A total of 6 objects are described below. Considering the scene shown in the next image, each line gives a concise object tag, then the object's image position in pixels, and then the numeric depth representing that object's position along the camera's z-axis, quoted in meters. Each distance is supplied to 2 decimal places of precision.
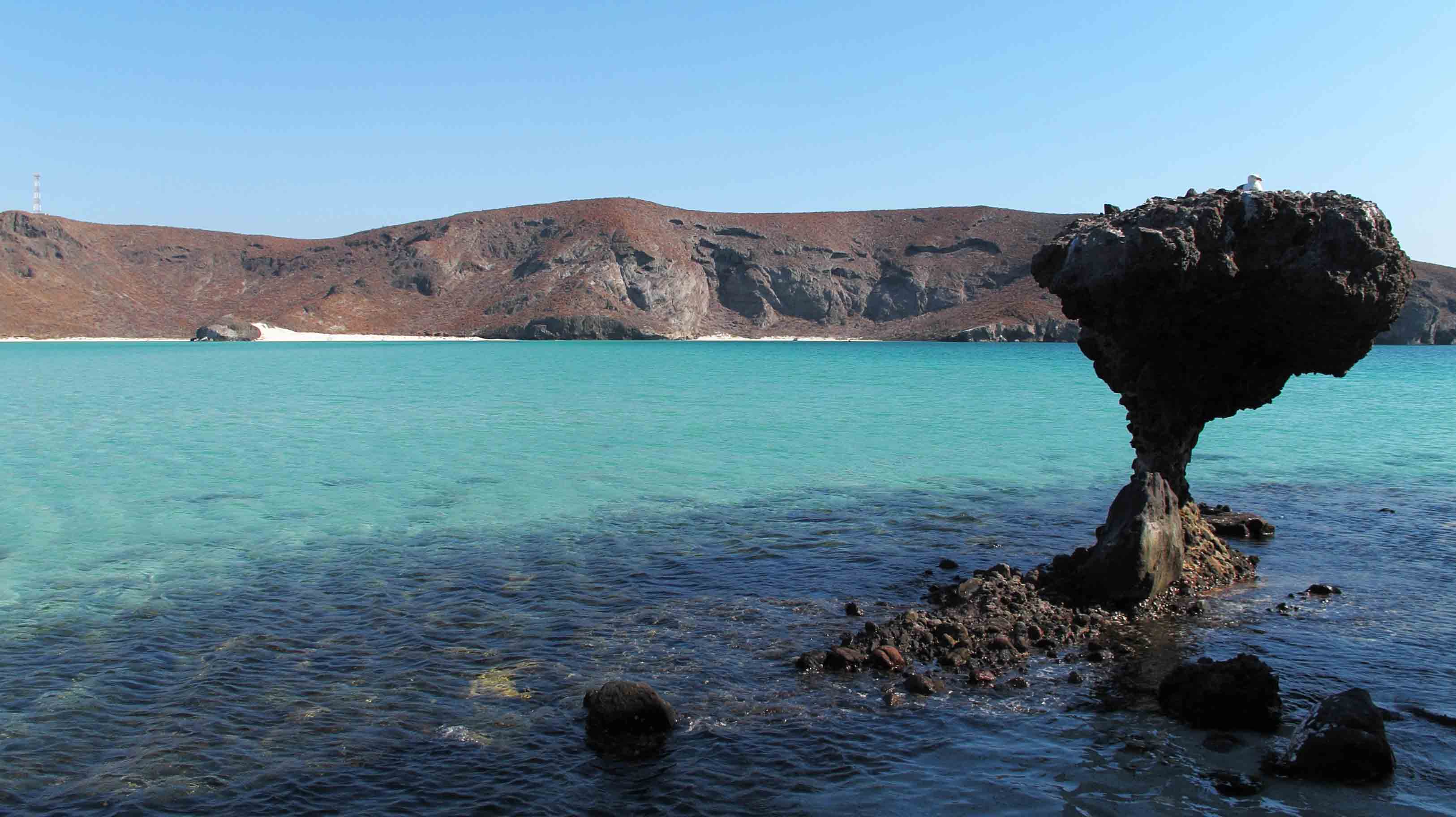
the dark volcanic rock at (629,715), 7.88
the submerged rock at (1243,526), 15.56
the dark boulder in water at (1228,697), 7.99
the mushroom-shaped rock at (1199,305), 11.44
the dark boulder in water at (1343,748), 7.12
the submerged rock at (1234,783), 6.93
